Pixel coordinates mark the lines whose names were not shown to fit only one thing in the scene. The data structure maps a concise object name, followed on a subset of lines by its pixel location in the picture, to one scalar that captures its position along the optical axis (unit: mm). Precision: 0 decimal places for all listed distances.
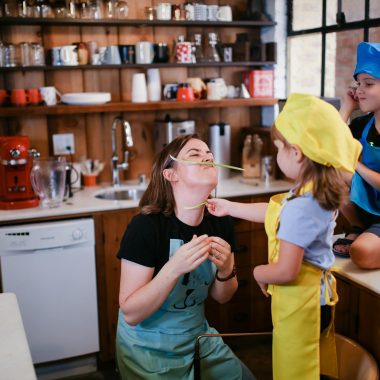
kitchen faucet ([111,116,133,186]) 3525
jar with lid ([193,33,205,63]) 3652
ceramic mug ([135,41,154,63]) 3469
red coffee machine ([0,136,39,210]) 3012
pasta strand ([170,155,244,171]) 1711
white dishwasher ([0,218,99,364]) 2902
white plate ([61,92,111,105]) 3314
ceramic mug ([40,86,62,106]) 3337
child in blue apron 1920
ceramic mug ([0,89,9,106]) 3266
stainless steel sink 3531
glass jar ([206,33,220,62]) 3691
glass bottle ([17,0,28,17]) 3209
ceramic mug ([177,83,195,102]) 3602
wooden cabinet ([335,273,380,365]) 1851
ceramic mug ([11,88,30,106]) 3260
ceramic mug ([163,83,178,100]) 3650
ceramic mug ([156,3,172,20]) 3486
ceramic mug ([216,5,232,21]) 3672
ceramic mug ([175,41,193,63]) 3574
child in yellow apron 1271
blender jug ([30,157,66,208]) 3082
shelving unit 3350
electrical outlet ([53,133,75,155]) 3520
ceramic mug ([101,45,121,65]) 3420
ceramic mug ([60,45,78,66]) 3318
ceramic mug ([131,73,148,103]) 3502
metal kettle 3744
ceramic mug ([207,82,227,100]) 3699
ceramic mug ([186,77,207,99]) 3674
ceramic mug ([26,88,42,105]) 3301
